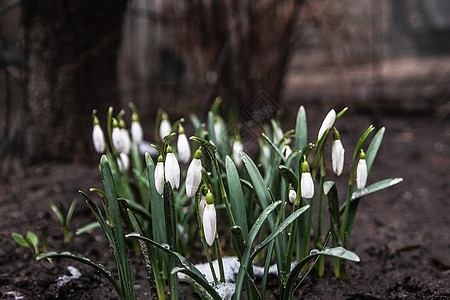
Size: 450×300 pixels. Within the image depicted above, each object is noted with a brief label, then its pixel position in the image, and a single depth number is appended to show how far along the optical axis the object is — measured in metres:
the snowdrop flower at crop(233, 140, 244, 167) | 0.51
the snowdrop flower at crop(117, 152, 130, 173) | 0.54
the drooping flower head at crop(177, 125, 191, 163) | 0.47
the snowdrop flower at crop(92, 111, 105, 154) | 0.52
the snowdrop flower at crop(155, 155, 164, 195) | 0.43
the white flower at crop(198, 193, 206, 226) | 0.42
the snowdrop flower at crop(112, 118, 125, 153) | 0.50
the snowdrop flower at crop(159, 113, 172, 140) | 0.53
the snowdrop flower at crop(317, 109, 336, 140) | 0.45
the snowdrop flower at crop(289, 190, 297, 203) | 0.44
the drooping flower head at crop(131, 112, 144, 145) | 0.53
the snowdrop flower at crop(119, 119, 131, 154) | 0.51
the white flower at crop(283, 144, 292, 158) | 0.49
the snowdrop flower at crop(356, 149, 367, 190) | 0.46
